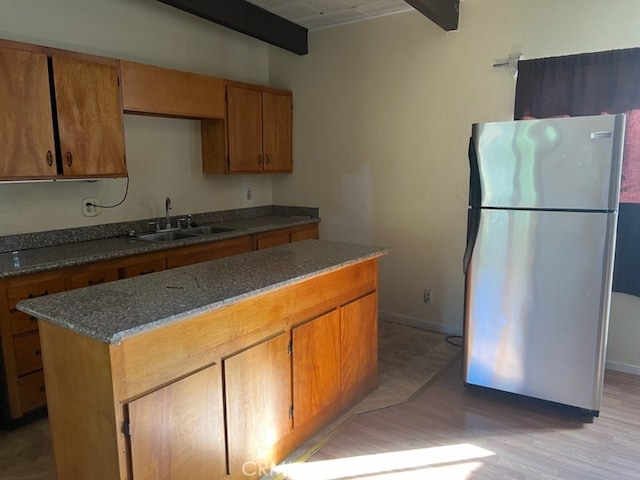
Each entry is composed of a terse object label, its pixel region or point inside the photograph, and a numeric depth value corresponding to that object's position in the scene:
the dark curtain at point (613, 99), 2.91
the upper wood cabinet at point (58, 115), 2.53
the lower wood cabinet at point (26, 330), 2.42
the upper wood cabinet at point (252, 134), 3.94
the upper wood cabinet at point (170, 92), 3.12
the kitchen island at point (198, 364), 1.47
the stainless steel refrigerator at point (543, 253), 2.39
